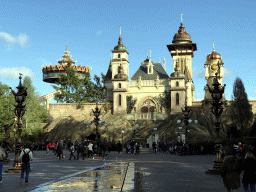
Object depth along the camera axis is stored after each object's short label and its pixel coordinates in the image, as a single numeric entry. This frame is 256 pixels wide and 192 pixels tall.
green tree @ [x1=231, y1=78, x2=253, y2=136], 57.19
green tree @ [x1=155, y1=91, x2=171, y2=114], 65.90
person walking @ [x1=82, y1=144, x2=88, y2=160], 29.88
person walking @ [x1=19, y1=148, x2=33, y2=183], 13.39
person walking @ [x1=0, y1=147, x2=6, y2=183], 13.22
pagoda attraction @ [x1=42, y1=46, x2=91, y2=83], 89.25
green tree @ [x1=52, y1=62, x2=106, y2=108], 75.19
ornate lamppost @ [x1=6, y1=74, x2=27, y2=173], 17.08
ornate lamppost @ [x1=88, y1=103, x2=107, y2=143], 32.72
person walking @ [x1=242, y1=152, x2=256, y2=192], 9.83
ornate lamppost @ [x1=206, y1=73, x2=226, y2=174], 16.67
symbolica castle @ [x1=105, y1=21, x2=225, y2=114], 65.06
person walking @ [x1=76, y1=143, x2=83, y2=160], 30.31
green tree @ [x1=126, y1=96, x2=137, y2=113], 67.44
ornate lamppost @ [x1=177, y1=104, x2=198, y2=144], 35.55
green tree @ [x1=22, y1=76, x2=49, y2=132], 64.75
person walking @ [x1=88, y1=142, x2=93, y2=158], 31.11
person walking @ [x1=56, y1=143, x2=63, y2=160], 28.28
